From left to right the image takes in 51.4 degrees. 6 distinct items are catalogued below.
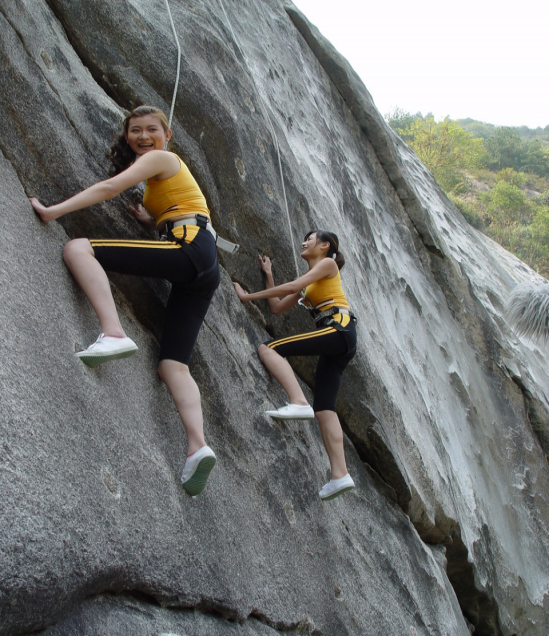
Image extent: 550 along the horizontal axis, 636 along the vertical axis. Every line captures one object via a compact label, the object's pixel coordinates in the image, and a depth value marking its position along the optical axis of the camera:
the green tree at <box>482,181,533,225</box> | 37.81
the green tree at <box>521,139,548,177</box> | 55.00
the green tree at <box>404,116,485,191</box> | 38.56
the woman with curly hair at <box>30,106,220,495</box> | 3.06
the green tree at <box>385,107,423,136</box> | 59.00
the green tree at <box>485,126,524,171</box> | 56.09
